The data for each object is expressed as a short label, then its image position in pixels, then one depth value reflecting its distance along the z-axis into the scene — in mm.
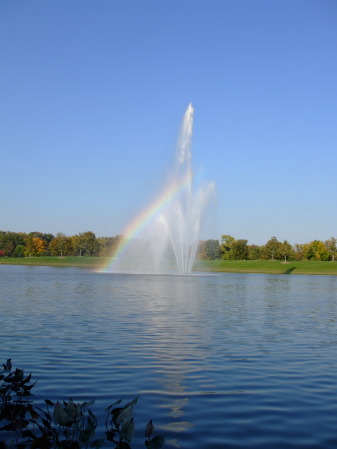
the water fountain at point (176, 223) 61688
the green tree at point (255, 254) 139850
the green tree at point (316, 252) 131625
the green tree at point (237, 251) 130375
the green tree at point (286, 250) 126500
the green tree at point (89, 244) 160375
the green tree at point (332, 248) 133375
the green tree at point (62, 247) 162375
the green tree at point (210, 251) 129212
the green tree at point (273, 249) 127812
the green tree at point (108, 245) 151912
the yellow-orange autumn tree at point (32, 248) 173500
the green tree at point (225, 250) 131500
